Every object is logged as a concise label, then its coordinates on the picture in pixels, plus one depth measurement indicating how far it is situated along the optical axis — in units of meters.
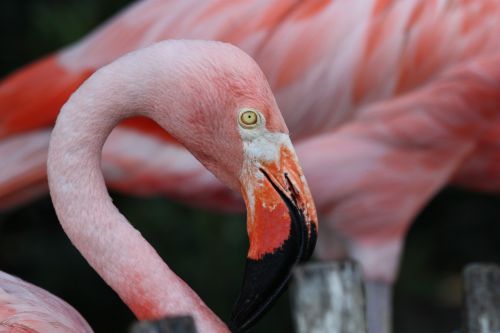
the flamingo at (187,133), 4.39
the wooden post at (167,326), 3.27
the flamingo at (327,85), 6.89
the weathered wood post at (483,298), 4.03
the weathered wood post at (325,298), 3.57
